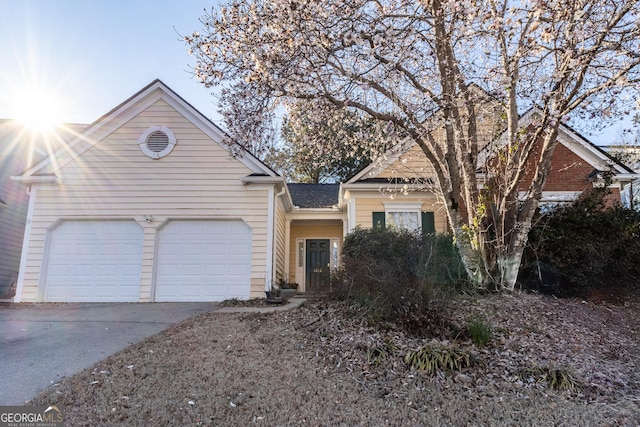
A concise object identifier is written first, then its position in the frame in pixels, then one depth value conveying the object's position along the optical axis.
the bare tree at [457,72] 5.26
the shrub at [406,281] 5.25
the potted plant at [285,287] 10.94
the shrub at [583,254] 7.64
